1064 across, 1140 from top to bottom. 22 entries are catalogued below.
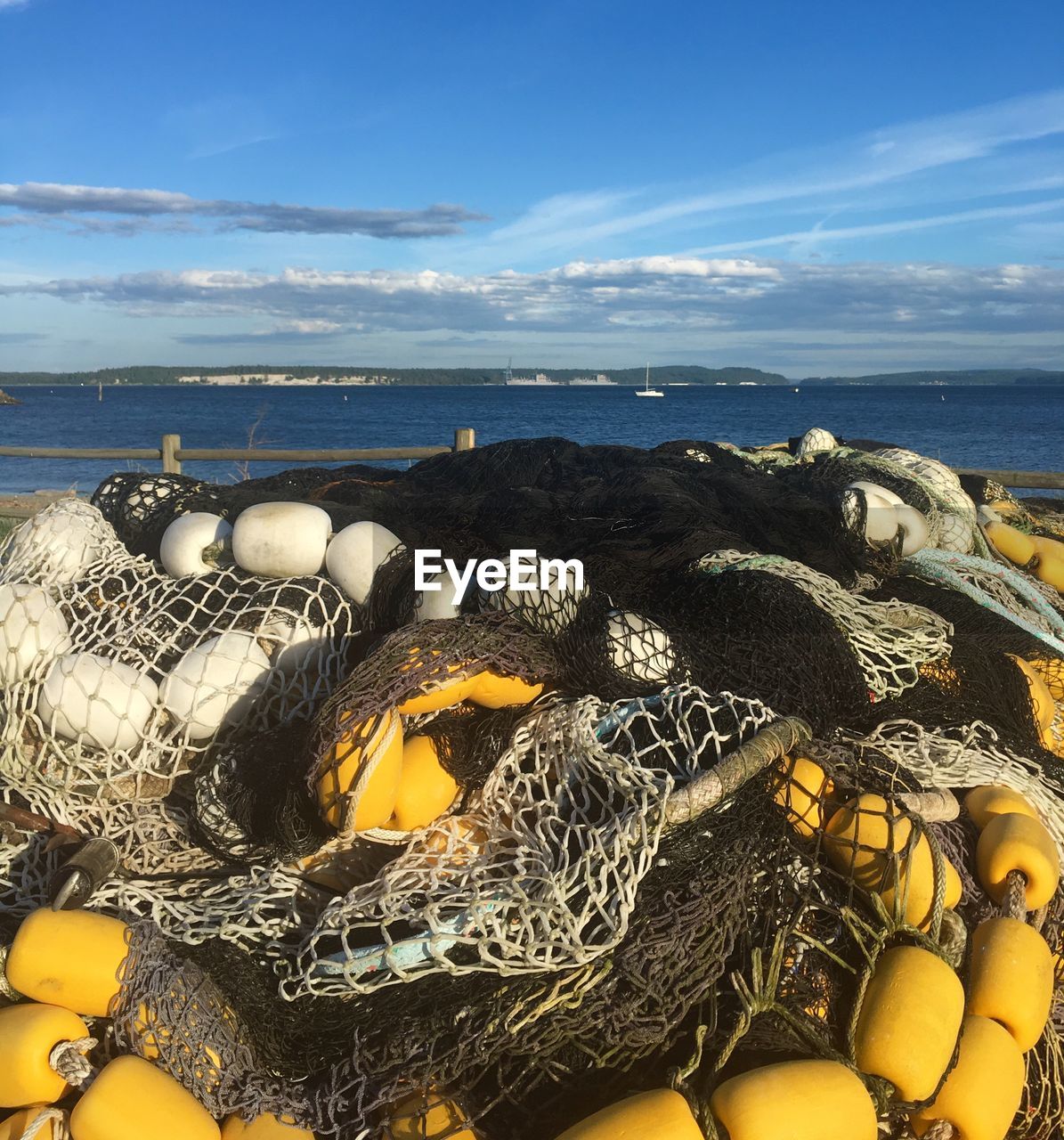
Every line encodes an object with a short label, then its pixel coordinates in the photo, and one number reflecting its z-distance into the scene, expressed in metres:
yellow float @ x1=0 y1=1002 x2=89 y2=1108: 1.76
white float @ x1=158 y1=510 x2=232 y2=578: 3.09
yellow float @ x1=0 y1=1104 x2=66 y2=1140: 1.71
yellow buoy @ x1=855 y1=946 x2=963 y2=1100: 1.78
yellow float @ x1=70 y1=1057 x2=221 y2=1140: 1.67
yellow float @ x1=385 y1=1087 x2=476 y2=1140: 1.73
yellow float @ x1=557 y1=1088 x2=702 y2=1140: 1.56
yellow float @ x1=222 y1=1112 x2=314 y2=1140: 1.78
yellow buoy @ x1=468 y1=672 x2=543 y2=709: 2.34
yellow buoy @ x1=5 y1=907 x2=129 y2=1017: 1.88
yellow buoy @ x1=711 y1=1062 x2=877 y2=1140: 1.58
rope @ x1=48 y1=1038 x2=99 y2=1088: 1.79
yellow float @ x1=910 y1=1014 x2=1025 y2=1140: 1.82
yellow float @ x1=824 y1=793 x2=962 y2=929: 2.03
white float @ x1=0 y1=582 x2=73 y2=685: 2.68
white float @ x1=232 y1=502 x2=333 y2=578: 2.95
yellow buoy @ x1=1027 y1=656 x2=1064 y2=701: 3.07
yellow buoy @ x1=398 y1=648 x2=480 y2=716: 2.16
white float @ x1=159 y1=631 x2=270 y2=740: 2.53
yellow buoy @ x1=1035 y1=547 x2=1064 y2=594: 4.11
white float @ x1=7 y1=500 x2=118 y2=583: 3.08
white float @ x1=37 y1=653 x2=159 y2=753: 2.51
